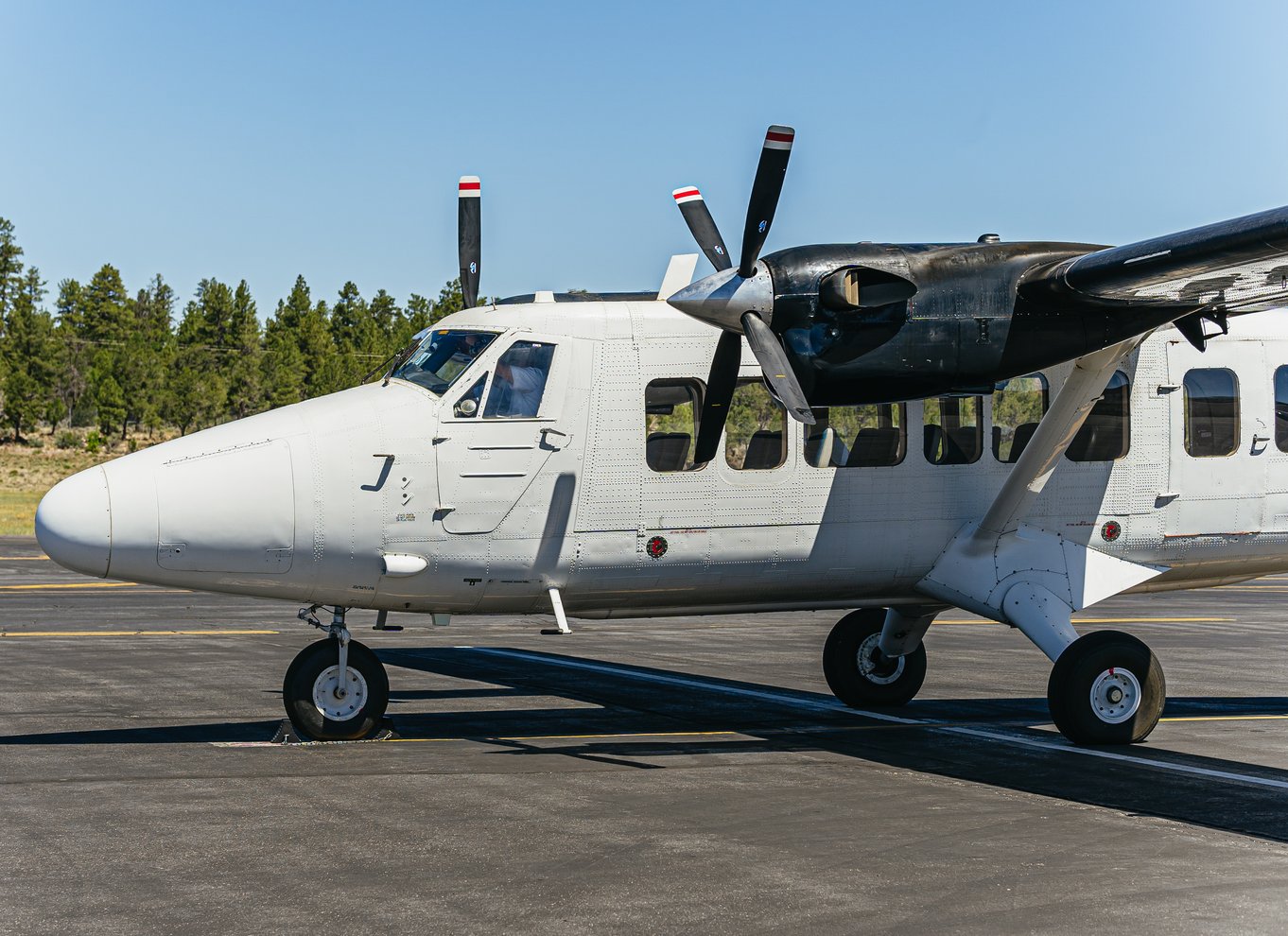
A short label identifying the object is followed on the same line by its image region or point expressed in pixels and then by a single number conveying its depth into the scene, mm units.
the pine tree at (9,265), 115875
